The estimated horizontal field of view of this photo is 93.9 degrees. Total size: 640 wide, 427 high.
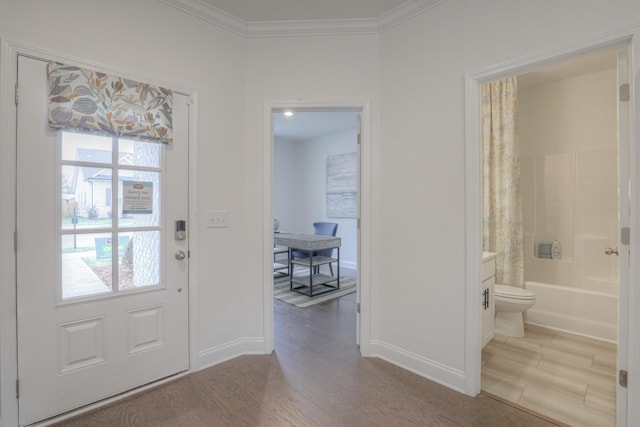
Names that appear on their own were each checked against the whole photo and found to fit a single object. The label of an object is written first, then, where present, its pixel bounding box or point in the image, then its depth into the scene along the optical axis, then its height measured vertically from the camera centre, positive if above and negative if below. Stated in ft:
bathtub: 9.16 -3.19
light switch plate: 7.48 -0.13
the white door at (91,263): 5.31 -0.98
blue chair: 15.64 -1.11
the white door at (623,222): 4.87 -0.15
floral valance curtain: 5.45 +2.19
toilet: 9.26 -3.00
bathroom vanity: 8.35 -2.37
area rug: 12.64 -3.70
